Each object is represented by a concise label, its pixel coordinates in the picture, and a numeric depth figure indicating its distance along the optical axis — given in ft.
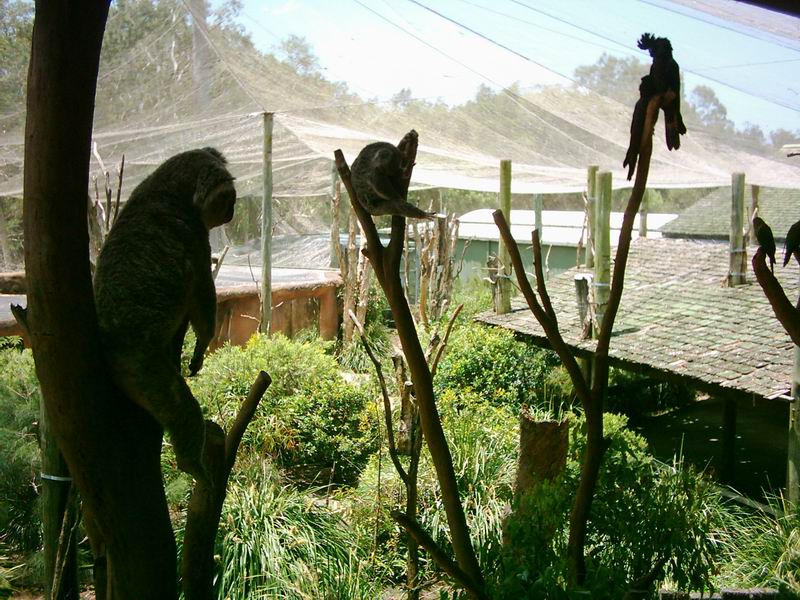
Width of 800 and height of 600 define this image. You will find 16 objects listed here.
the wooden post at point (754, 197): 36.44
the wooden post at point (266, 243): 23.58
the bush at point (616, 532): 6.48
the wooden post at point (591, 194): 29.27
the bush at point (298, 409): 20.62
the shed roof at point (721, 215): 53.98
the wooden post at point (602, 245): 26.32
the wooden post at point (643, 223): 50.49
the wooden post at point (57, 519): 5.54
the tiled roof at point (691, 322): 22.22
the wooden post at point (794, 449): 18.95
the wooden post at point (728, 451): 25.99
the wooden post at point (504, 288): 31.76
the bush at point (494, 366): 28.43
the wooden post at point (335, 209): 33.14
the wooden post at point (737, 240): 26.94
